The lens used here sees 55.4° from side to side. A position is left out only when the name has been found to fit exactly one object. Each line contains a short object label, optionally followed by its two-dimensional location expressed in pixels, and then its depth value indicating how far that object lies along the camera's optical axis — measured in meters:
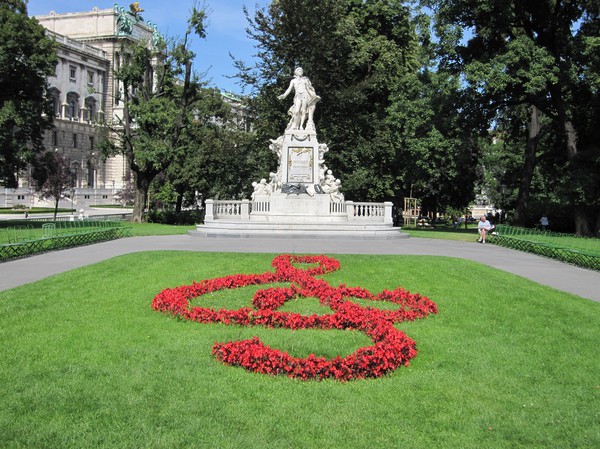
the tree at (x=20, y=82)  28.23
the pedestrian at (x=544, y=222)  34.43
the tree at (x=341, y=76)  38.78
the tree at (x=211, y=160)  42.91
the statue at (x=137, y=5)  82.56
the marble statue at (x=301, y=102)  28.62
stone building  84.88
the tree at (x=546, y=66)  26.70
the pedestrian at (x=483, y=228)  24.41
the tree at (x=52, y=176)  34.00
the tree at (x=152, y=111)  36.41
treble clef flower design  7.07
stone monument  25.47
